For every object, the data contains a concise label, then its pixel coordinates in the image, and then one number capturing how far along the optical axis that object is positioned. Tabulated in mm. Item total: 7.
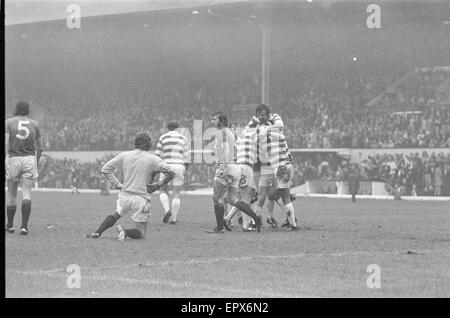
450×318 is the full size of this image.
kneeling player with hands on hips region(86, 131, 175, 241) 12055
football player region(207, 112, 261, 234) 13705
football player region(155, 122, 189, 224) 16062
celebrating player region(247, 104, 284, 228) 14336
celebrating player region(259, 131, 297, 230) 14367
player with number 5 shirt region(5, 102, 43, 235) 12789
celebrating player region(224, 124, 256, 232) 14188
